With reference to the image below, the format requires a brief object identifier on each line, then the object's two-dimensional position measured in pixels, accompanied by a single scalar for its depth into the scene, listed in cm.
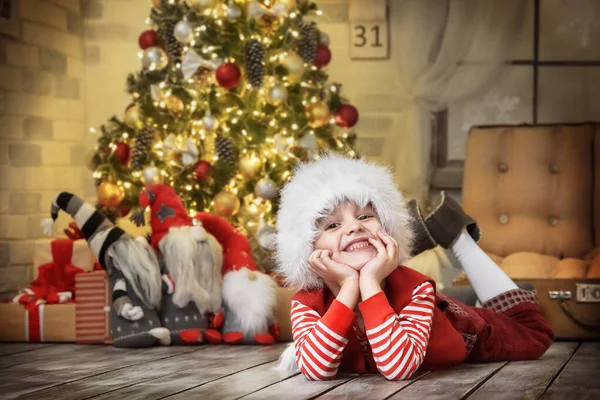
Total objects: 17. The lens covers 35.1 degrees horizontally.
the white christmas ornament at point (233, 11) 388
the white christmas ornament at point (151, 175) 384
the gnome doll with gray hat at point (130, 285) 304
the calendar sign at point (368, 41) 495
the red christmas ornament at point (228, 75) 379
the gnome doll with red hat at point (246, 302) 314
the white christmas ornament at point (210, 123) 383
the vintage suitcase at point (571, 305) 318
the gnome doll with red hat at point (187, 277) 312
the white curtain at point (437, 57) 488
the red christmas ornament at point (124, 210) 410
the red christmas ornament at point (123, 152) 406
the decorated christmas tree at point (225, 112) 385
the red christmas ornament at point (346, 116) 414
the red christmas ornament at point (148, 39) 415
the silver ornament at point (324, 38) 421
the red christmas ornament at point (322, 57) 415
